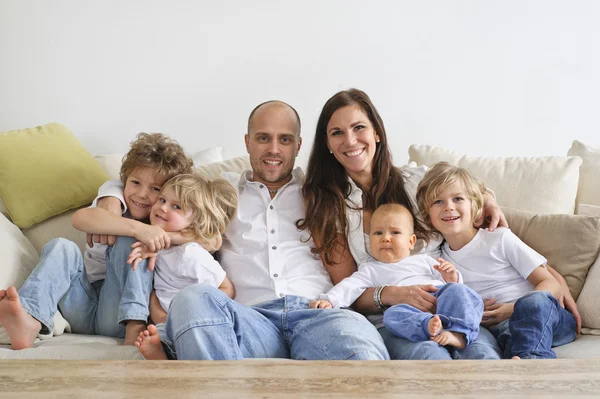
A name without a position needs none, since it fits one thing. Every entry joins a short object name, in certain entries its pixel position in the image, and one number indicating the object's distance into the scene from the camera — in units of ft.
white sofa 6.26
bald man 5.43
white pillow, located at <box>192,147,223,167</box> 8.98
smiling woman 7.14
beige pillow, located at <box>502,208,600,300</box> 6.91
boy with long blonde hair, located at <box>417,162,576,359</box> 6.40
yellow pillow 7.81
